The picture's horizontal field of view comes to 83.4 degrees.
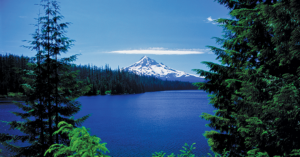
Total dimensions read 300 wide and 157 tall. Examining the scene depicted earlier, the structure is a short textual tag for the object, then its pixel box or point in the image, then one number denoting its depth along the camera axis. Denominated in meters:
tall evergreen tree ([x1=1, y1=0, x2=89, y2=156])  9.57
